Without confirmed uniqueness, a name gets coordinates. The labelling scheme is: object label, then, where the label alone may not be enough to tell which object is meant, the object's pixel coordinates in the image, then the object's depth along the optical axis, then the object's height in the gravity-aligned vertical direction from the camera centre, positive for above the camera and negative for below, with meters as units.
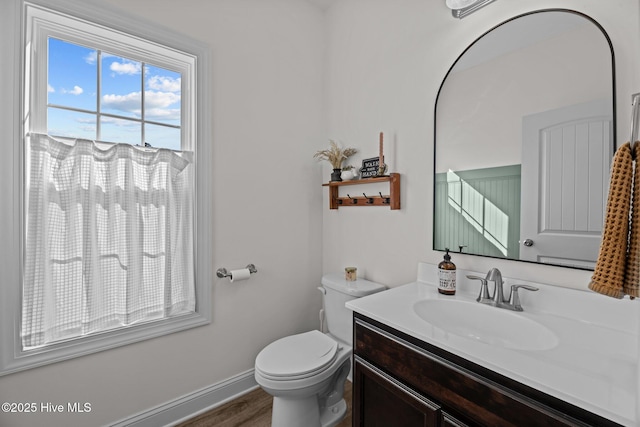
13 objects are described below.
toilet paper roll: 1.78 -0.39
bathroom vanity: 0.68 -0.42
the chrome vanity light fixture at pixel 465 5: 1.32 +0.98
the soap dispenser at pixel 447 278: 1.33 -0.30
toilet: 1.38 -0.78
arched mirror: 1.06 +0.31
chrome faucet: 1.14 -0.33
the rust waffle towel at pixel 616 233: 0.64 -0.04
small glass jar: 1.86 -0.40
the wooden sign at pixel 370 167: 1.81 +0.29
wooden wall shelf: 1.70 +0.11
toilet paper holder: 1.77 -0.38
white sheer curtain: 1.28 -0.14
